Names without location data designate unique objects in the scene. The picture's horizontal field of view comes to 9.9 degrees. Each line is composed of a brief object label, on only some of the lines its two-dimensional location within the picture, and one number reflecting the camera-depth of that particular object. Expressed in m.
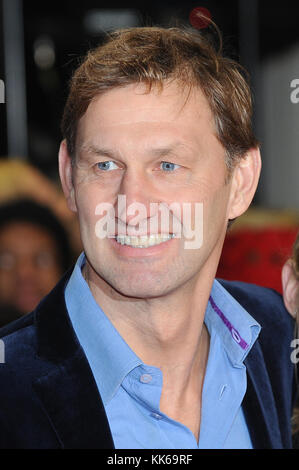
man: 1.58
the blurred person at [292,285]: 1.79
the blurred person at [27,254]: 2.69
